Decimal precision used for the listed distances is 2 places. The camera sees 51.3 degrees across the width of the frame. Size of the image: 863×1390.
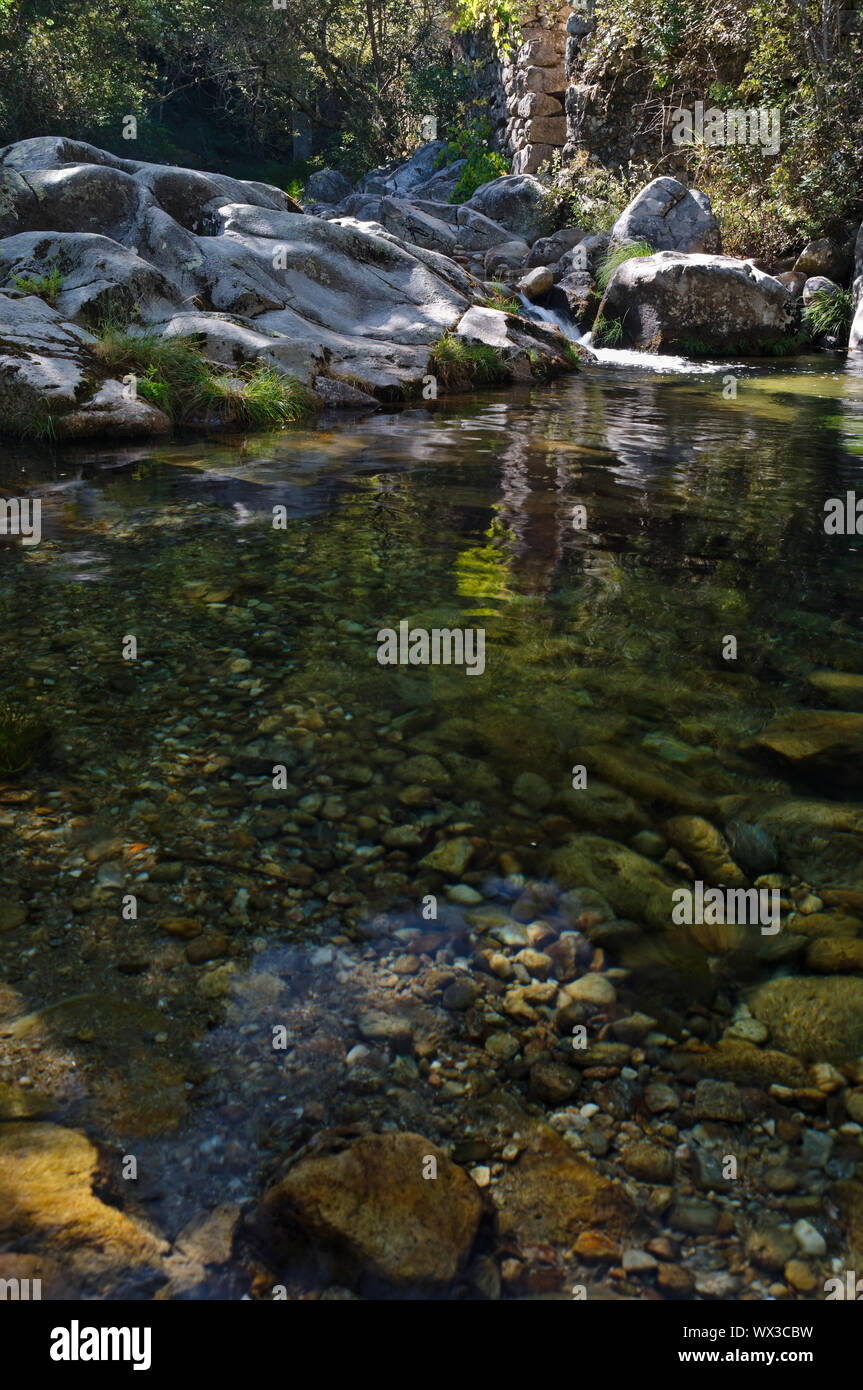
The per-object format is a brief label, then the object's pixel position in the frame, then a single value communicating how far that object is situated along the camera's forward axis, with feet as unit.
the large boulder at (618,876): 8.26
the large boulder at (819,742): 10.33
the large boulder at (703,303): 53.01
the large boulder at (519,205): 74.28
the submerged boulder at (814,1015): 6.73
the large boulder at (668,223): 59.98
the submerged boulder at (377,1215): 5.21
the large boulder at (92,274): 33.50
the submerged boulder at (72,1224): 5.08
